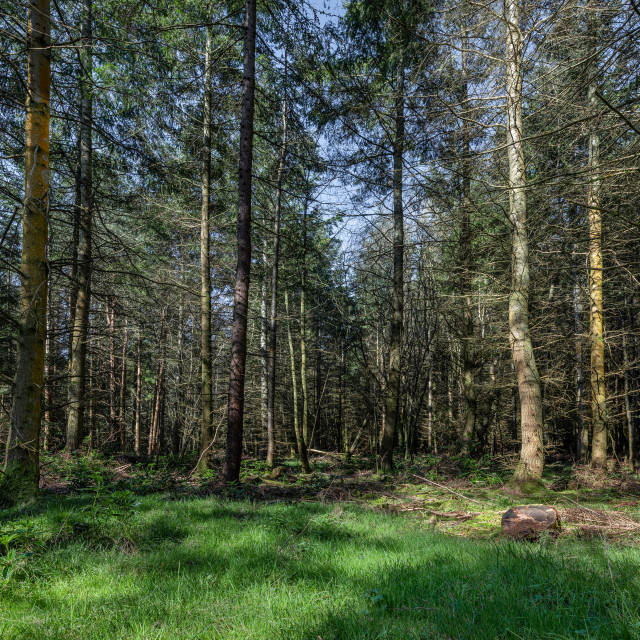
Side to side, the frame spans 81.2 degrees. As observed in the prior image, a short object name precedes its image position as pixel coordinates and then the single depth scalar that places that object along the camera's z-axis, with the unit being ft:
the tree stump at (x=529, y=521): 13.47
